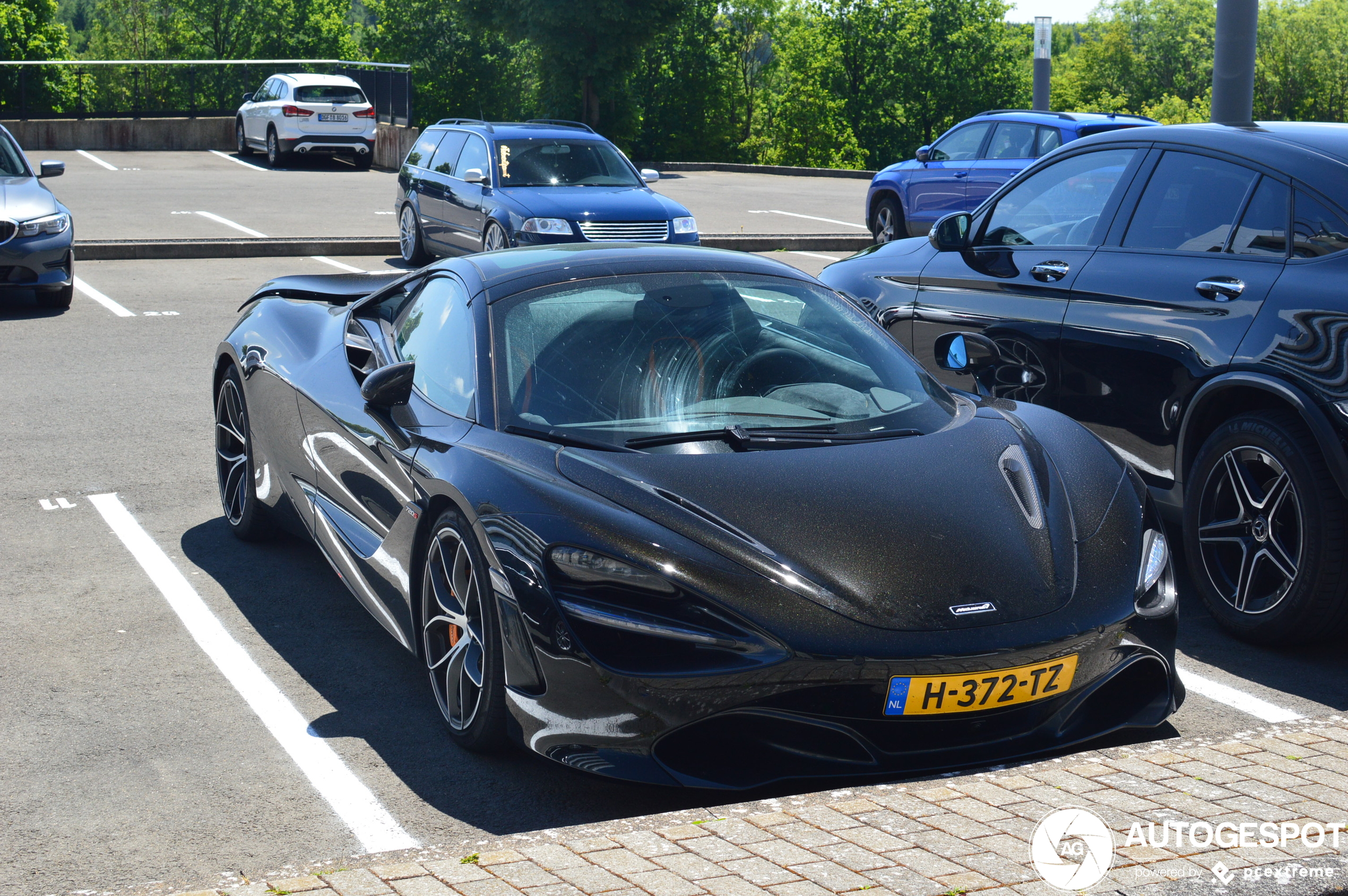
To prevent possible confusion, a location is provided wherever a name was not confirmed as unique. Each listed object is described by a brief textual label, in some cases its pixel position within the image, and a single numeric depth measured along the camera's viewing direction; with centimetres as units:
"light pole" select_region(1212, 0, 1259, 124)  1024
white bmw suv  3039
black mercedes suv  474
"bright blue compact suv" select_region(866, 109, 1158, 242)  1569
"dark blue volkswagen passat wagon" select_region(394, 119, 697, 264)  1397
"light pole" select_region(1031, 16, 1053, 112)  2080
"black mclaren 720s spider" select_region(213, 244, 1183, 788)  351
